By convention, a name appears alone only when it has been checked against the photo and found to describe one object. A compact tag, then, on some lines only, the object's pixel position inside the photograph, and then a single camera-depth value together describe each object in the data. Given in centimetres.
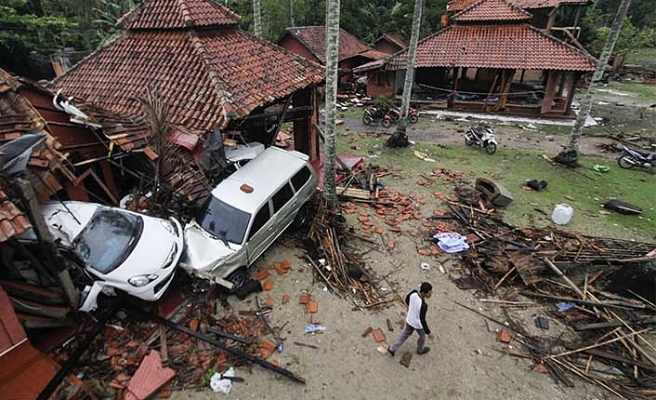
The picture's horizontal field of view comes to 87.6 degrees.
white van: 725
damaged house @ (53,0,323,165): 902
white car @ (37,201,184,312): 643
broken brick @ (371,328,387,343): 672
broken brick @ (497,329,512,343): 670
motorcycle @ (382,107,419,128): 1879
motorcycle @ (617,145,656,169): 1356
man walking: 569
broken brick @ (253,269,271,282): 809
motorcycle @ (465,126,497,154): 1522
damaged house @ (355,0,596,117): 1912
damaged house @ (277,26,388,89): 2523
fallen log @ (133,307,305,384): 594
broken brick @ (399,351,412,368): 624
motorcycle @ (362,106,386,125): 1909
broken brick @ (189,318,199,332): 678
